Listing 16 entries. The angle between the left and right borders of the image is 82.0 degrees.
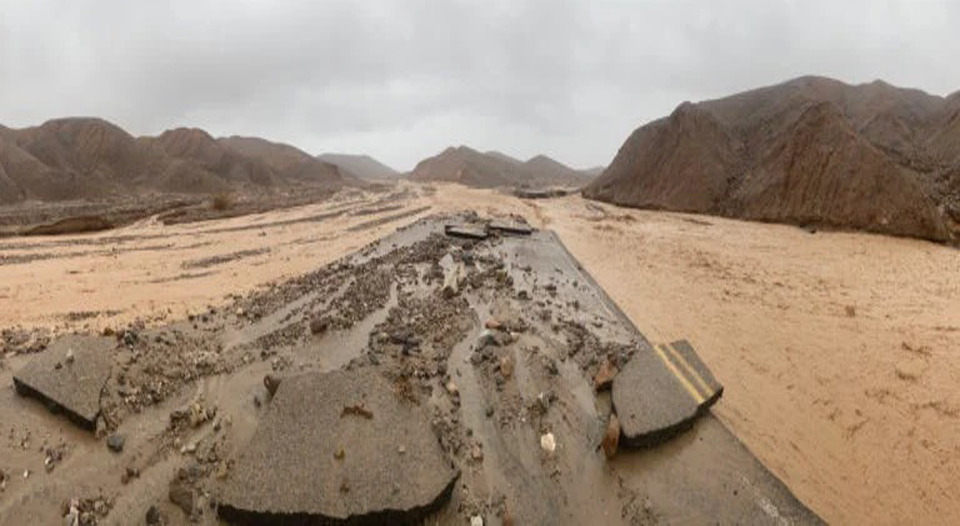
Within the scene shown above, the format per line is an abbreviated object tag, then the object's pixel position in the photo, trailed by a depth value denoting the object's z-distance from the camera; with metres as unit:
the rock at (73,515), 3.49
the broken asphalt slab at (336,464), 3.46
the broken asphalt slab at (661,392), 4.54
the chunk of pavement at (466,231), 13.21
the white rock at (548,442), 4.46
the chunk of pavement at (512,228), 14.36
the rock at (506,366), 5.54
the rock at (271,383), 4.88
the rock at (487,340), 6.23
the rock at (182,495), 3.61
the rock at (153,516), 3.52
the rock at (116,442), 4.09
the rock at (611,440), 4.36
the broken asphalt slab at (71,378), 4.35
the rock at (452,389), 5.12
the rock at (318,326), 6.44
